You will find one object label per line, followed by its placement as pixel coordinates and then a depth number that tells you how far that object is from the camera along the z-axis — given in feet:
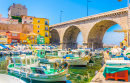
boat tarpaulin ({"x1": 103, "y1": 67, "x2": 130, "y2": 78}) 20.20
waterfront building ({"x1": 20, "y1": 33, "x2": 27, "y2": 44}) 146.72
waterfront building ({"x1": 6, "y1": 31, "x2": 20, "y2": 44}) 138.72
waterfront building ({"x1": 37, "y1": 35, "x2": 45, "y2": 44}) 153.89
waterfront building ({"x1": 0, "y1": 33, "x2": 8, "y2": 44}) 136.25
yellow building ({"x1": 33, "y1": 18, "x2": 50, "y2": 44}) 162.91
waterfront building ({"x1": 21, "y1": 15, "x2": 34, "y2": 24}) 178.19
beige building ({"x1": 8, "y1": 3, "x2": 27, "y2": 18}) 249.10
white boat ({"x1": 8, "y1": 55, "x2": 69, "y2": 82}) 31.81
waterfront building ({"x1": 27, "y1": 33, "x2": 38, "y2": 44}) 148.15
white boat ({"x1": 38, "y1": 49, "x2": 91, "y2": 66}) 56.18
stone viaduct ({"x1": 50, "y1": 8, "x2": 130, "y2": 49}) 88.79
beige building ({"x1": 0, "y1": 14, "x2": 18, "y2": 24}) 180.49
